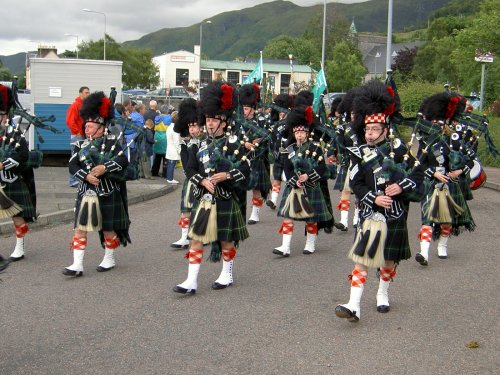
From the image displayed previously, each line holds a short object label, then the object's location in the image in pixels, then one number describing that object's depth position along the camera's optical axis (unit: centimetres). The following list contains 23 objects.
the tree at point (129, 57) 7225
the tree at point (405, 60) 8044
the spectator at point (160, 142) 1608
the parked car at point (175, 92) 4705
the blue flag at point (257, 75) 1491
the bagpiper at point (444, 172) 838
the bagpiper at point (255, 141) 718
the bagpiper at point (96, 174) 743
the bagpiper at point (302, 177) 862
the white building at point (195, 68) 9584
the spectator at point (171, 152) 1539
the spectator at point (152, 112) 1641
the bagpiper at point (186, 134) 816
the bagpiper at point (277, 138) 1115
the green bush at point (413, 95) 3045
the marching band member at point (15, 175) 796
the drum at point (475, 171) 982
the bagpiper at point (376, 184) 593
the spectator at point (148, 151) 1548
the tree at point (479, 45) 2402
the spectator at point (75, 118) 1314
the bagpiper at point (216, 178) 682
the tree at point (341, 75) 4778
